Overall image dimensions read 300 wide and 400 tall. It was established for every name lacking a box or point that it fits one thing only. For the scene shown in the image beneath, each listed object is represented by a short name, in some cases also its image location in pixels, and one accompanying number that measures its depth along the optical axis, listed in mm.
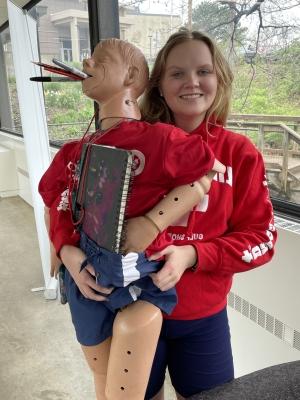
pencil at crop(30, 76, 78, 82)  892
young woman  893
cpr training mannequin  758
